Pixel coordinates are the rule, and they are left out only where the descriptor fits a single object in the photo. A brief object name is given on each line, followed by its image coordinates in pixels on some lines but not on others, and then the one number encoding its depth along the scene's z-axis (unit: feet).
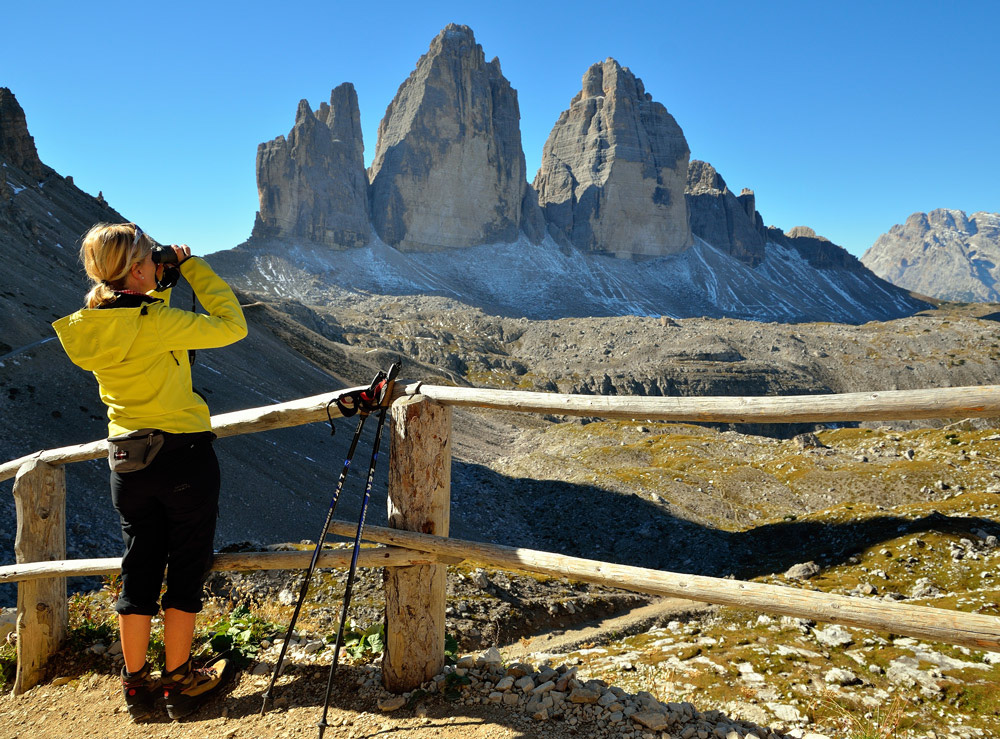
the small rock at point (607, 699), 15.53
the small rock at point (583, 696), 15.74
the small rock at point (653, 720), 14.69
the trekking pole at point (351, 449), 15.55
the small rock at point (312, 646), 19.80
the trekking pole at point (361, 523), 14.32
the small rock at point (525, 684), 16.17
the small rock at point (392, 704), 15.96
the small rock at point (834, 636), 26.05
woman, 14.57
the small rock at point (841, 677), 21.49
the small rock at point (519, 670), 17.03
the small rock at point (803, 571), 56.03
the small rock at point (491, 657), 17.58
